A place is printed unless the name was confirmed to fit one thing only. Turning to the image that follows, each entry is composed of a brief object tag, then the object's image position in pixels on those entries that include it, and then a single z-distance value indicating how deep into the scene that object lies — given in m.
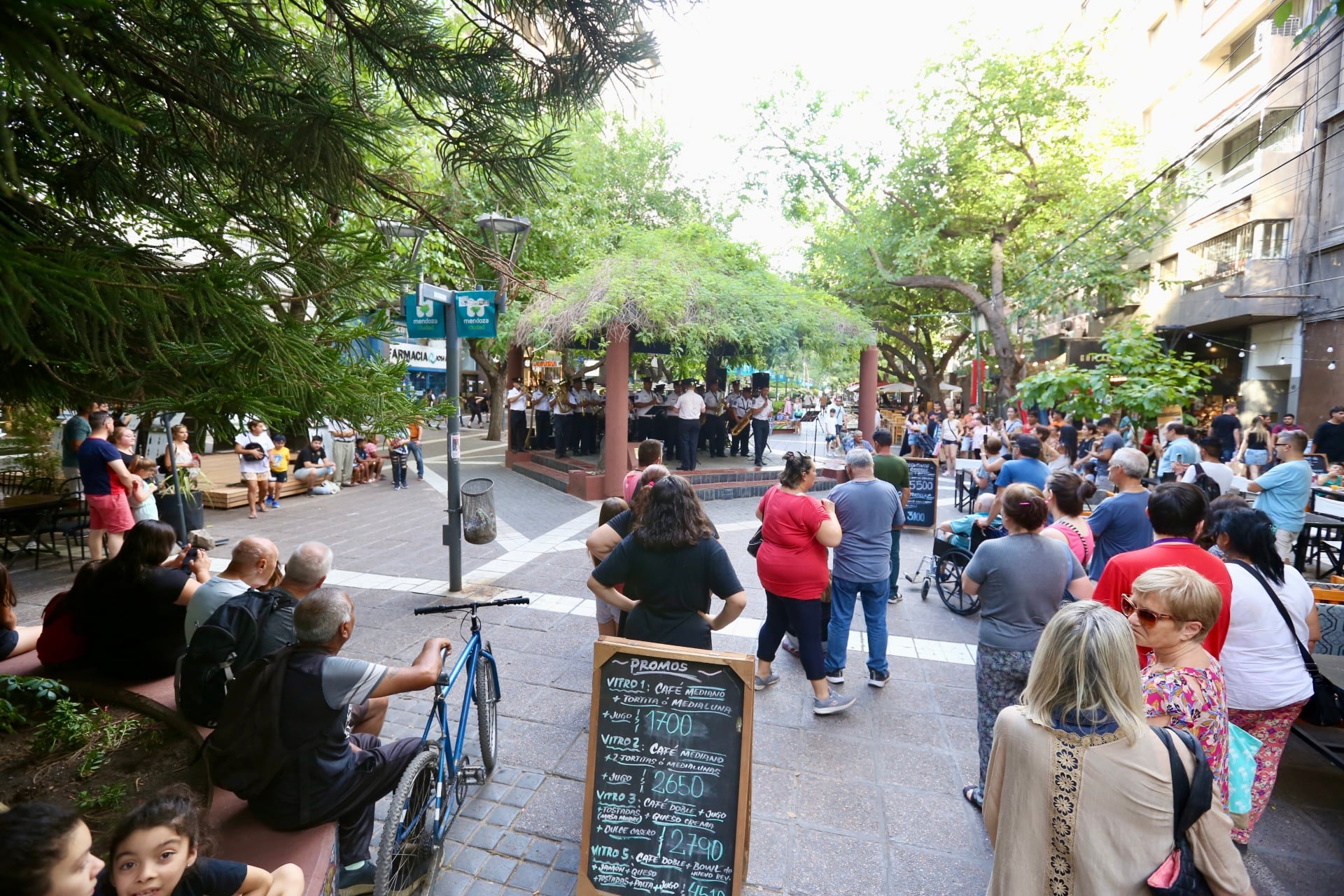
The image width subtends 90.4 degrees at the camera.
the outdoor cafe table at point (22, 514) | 7.81
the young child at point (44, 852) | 1.58
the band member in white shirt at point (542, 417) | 17.44
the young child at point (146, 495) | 7.63
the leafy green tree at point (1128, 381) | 10.36
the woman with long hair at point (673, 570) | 3.42
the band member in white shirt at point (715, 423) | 17.38
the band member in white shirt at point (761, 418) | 16.53
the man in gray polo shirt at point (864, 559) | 4.86
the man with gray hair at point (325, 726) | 2.51
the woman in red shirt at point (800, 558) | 4.41
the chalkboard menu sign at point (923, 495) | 9.97
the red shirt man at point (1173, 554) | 3.30
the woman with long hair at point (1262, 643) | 3.19
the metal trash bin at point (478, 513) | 6.45
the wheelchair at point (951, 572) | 6.74
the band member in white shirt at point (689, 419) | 13.77
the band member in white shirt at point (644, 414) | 16.69
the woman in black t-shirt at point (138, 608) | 3.76
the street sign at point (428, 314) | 6.01
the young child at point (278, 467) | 12.00
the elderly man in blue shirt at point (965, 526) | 6.94
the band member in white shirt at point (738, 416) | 17.53
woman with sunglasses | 2.35
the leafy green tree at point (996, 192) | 18.98
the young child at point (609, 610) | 4.55
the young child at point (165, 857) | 1.82
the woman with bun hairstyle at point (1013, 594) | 3.50
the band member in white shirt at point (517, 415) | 17.36
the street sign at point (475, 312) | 6.53
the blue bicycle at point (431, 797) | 2.62
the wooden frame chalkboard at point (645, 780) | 2.81
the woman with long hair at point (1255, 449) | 11.53
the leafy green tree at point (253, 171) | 1.55
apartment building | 15.92
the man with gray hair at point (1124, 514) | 4.75
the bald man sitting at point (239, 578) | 3.41
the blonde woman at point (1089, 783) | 1.92
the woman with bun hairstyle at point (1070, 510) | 4.25
